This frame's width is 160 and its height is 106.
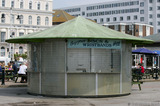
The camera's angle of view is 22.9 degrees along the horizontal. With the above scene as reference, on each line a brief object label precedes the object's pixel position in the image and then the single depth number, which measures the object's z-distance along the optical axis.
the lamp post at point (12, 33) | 97.11
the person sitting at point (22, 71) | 27.22
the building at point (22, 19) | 102.81
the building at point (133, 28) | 123.62
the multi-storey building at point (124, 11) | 138.62
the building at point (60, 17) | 130.38
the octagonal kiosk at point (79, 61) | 16.92
